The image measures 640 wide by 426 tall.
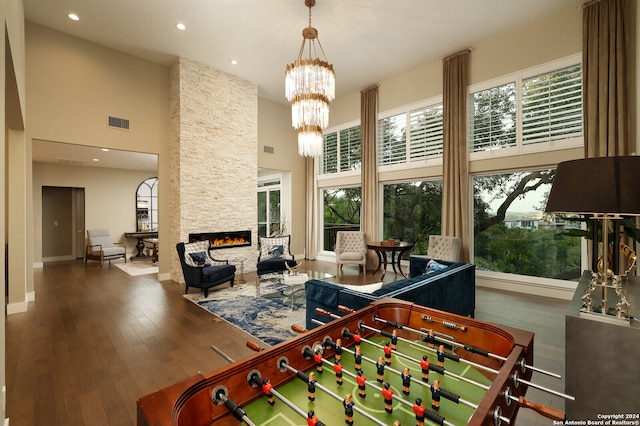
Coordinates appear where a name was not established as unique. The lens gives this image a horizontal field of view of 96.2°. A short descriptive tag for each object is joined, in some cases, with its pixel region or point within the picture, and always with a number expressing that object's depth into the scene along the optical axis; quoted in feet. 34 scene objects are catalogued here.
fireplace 19.53
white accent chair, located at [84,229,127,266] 25.04
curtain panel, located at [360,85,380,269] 22.48
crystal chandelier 12.41
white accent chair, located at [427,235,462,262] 16.92
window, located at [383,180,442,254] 20.25
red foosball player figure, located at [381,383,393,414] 3.03
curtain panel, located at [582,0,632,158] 12.89
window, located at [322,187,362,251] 25.43
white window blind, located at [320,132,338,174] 26.35
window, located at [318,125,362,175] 24.72
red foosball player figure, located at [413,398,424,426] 2.74
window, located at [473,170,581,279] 15.21
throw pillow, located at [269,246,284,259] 19.31
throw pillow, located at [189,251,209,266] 16.15
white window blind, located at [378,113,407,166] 21.40
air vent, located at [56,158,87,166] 24.81
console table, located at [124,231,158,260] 29.09
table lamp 4.45
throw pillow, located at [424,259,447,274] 11.93
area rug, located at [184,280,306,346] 11.13
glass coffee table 14.30
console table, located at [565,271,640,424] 4.73
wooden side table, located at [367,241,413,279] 19.06
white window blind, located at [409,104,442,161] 19.48
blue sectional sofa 8.08
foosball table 2.74
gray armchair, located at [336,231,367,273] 21.07
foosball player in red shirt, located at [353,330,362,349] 4.34
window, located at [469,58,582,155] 14.66
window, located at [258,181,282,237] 29.35
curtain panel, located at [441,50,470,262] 17.58
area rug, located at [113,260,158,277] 22.00
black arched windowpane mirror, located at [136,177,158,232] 31.53
